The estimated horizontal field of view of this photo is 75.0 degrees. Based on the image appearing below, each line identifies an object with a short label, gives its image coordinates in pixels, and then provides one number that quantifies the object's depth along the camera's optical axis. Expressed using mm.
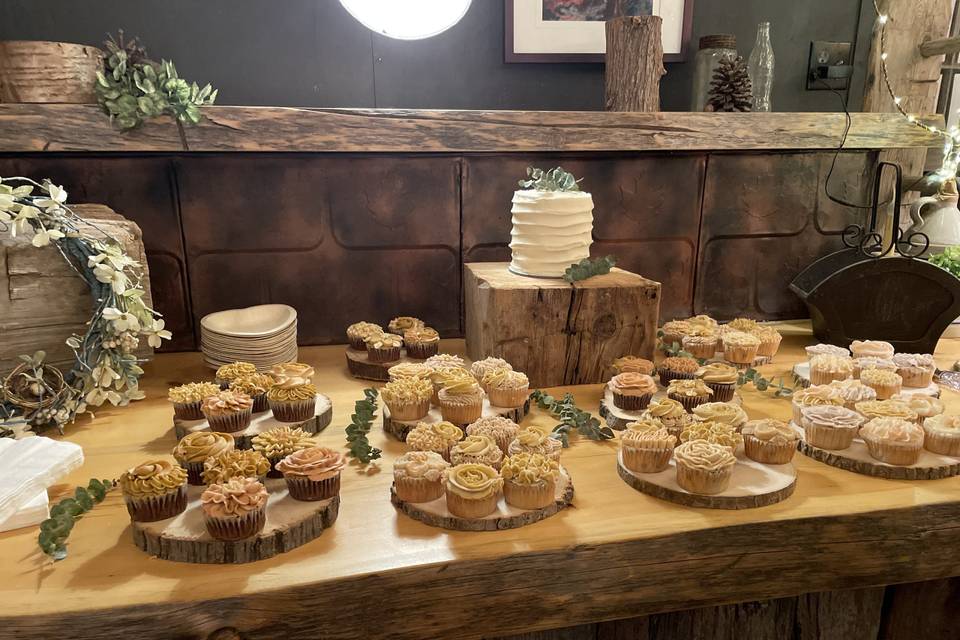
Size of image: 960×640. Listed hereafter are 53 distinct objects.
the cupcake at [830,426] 1344
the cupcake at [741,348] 1861
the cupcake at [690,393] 1525
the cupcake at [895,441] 1281
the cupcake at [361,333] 1903
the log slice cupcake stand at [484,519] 1092
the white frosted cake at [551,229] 1775
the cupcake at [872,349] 1785
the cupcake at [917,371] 1676
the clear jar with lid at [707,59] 2070
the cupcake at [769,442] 1281
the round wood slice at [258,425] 1350
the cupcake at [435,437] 1267
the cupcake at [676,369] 1674
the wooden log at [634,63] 1894
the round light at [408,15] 1823
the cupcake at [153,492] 1043
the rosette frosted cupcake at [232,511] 988
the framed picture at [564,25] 2109
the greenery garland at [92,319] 1443
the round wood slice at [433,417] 1442
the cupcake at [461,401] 1436
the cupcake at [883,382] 1576
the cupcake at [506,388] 1514
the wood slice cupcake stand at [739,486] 1171
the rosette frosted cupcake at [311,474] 1105
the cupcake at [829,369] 1662
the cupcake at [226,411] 1338
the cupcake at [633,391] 1509
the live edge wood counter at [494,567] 932
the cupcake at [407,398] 1441
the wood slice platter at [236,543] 1001
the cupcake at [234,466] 1111
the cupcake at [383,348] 1816
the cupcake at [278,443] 1197
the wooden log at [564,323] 1687
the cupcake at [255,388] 1448
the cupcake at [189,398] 1409
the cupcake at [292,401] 1416
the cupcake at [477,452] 1199
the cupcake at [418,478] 1137
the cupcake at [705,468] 1161
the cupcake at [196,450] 1168
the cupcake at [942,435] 1314
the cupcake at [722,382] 1617
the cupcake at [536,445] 1240
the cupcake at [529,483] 1120
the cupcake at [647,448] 1243
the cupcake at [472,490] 1080
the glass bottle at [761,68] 2139
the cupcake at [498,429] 1311
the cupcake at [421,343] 1857
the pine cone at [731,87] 2041
